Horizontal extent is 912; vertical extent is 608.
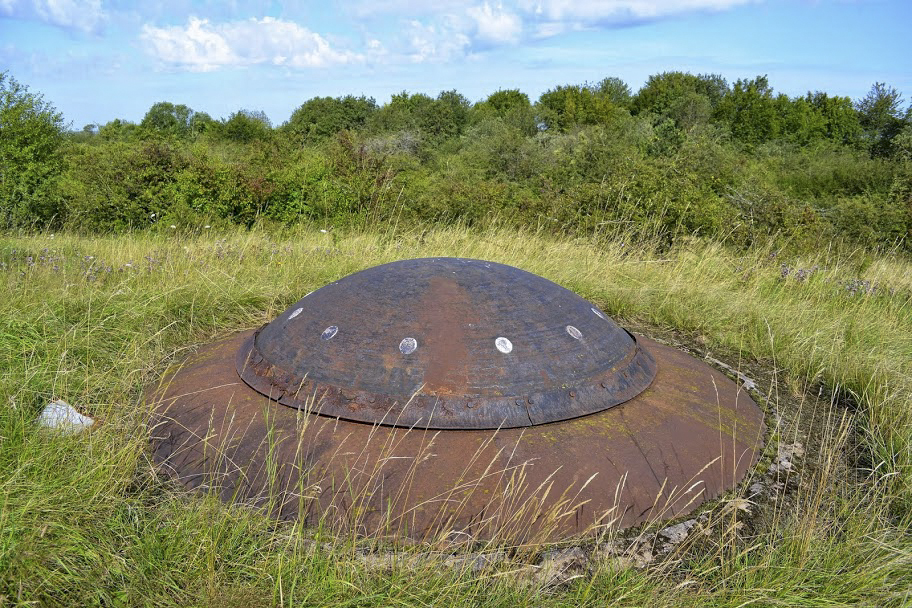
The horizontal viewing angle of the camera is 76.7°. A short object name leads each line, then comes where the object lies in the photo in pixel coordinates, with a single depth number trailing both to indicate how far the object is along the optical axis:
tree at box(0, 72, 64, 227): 11.70
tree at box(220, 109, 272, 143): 32.51
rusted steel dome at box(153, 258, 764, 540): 1.78
